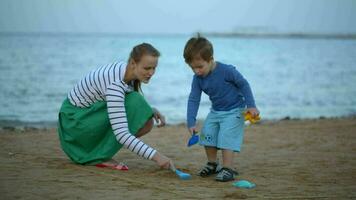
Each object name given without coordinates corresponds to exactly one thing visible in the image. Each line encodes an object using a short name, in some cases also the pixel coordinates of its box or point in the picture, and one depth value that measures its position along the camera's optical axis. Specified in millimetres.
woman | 8227
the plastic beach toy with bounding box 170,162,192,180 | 8266
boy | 8352
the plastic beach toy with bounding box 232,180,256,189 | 7770
